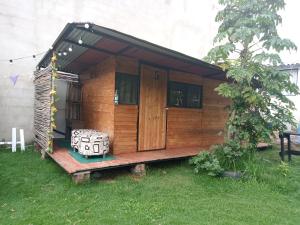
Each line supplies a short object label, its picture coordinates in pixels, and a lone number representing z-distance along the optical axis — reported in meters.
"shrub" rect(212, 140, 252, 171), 5.38
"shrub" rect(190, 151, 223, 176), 5.17
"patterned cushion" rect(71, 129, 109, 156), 5.42
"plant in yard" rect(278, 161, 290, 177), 5.49
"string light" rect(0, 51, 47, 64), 7.30
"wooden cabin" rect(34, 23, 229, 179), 5.37
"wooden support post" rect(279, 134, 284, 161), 6.71
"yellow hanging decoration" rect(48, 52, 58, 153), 5.56
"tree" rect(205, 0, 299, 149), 5.28
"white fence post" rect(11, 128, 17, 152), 6.88
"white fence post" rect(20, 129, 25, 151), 7.04
